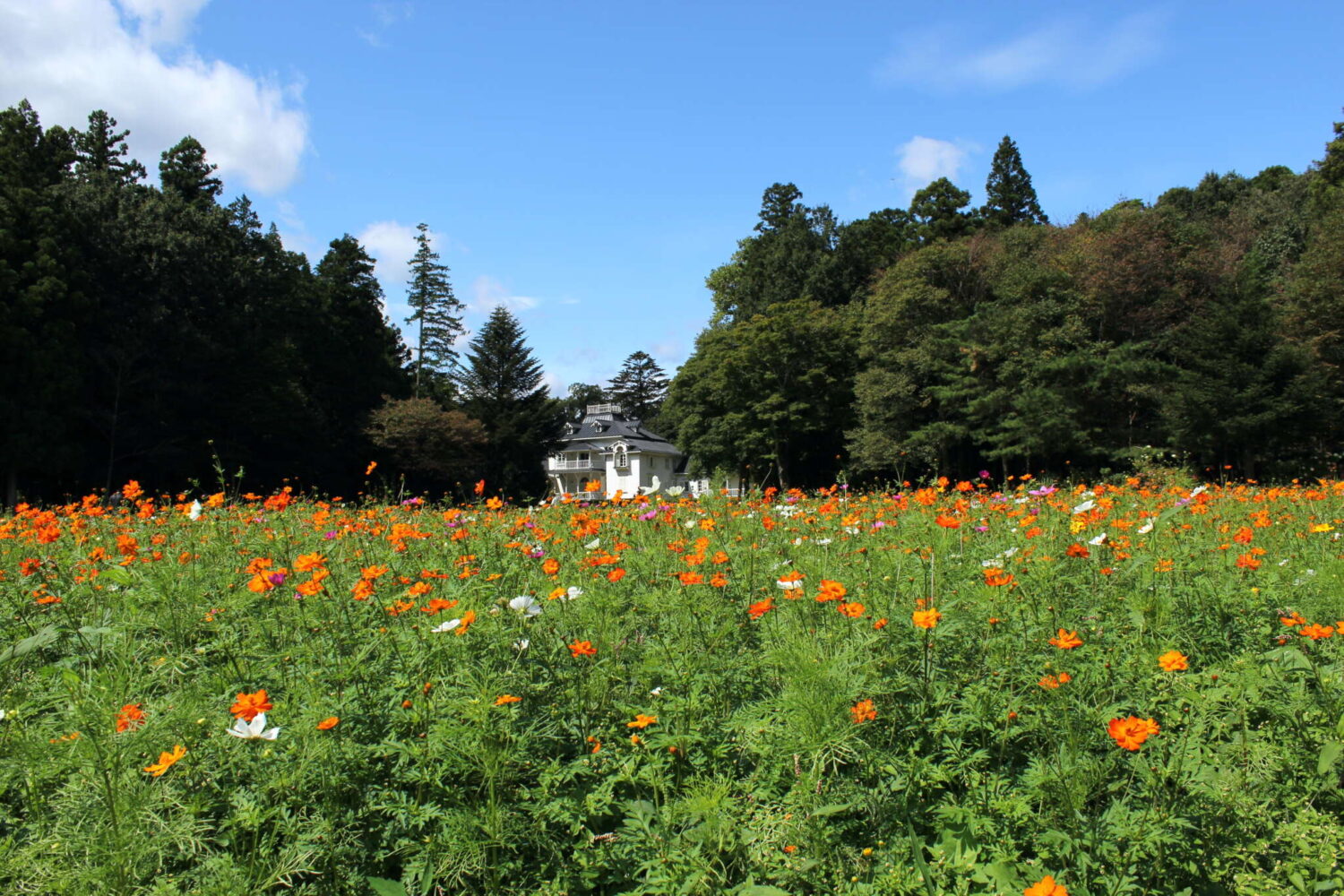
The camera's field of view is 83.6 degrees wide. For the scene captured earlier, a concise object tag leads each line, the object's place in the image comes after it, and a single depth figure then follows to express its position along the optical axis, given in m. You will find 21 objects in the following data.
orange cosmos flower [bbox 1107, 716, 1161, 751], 1.50
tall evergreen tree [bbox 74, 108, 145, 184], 26.22
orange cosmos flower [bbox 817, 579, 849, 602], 2.07
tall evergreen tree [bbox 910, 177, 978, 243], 40.09
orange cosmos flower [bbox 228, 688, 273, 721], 1.64
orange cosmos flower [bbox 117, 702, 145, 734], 1.60
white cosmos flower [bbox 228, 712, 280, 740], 1.58
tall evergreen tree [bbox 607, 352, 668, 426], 82.81
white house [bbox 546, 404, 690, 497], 58.91
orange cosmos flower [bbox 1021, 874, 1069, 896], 1.24
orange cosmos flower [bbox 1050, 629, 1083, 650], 1.79
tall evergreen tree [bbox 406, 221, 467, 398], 45.97
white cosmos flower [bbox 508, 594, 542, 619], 2.14
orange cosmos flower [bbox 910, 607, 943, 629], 1.78
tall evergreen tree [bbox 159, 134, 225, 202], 28.73
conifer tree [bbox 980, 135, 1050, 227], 42.00
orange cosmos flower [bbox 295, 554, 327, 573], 2.17
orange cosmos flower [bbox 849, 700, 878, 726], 1.67
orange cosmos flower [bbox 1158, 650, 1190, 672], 1.58
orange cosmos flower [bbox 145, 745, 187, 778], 1.48
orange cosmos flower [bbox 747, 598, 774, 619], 2.29
